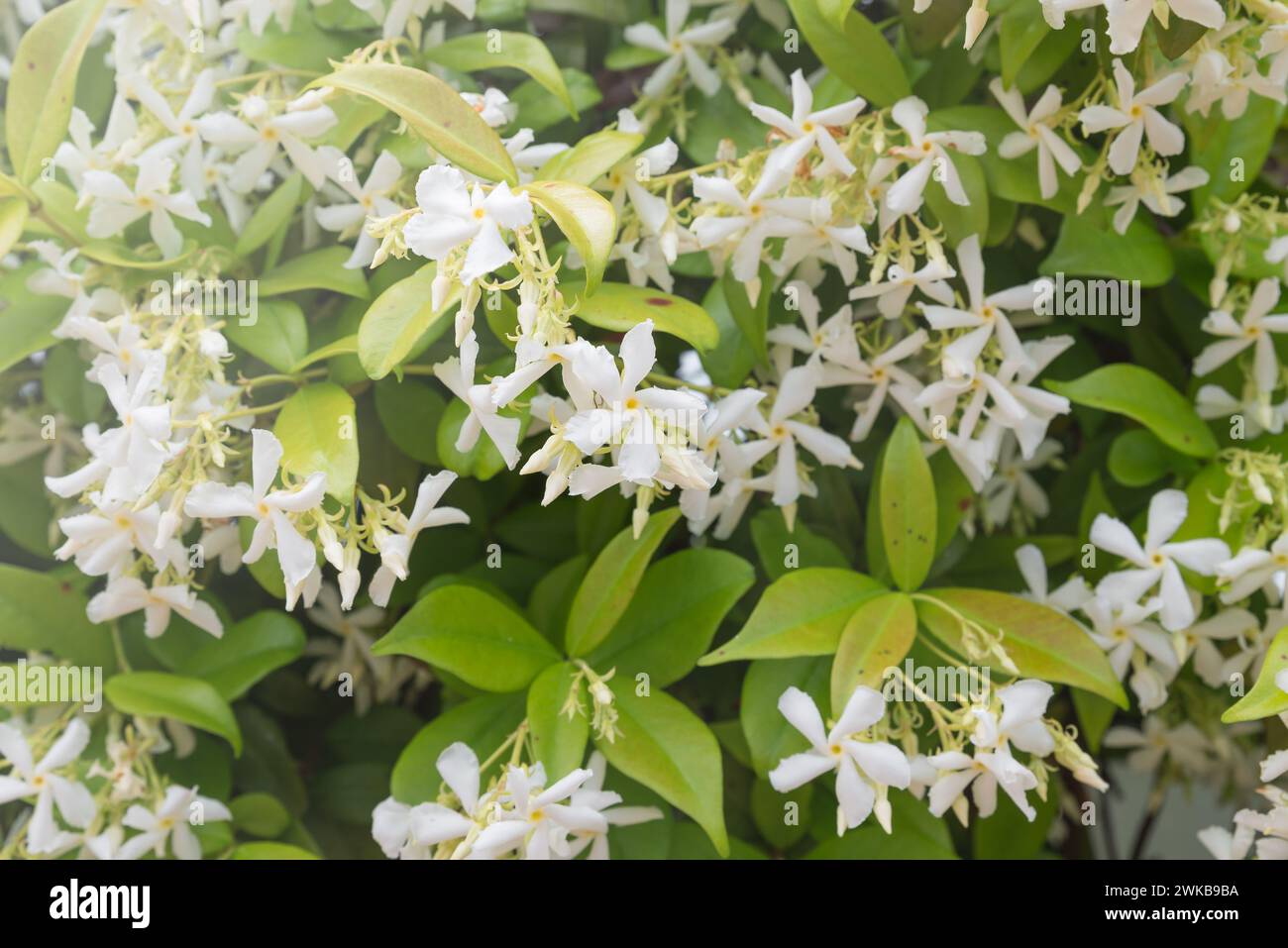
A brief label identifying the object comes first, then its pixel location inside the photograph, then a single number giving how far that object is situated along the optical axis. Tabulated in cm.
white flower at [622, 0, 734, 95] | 33
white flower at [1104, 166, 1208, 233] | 31
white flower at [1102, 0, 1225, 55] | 27
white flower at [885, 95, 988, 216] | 29
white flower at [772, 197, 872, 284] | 29
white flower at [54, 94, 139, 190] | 30
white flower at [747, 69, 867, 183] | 29
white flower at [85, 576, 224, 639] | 30
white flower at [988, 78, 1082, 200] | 30
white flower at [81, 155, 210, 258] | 29
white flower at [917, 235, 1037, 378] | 31
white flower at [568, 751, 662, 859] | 29
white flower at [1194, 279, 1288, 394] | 31
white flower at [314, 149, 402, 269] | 30
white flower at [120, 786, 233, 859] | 31
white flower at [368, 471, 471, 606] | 28
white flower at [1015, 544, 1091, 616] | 32
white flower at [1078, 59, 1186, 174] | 30
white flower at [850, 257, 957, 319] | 30
